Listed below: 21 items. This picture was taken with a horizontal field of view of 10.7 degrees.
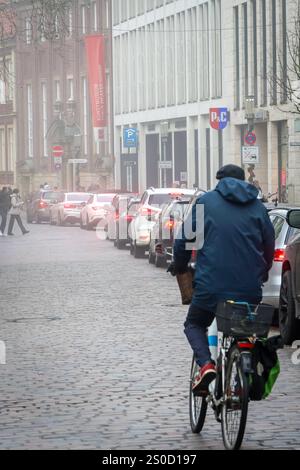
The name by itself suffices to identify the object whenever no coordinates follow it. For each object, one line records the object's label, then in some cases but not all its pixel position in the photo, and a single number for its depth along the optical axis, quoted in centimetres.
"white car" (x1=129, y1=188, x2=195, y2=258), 3491
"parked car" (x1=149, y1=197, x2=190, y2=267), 2991
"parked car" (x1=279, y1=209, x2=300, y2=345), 1539
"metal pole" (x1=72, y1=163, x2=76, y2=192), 9285
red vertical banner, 7582
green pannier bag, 918
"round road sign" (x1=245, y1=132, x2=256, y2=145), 5075
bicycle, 901
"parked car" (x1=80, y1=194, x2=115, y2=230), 5647
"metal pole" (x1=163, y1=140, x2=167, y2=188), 7769
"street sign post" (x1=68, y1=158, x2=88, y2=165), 8562
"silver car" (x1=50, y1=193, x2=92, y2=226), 6284
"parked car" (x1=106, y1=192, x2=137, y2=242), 4112
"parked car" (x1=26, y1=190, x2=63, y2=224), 6862
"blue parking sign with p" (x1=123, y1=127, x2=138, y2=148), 7012
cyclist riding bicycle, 949
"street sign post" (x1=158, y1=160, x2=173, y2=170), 6722
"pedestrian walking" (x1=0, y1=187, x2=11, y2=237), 5725
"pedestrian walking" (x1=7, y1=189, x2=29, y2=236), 5406
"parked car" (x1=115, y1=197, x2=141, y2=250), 4025
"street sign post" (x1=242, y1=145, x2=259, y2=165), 5034
